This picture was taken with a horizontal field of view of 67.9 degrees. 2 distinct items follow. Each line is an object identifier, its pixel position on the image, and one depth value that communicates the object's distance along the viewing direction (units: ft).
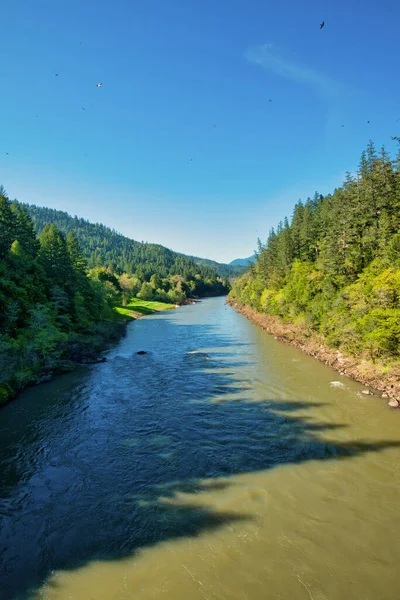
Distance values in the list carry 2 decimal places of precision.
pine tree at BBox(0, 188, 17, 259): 129.39
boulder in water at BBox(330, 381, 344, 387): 82.34
